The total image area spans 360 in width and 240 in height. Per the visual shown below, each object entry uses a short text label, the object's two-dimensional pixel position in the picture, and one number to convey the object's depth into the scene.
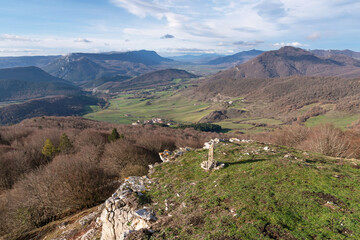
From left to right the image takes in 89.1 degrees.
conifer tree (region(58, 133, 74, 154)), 52.53
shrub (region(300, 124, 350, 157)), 31.52
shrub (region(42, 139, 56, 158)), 50.16
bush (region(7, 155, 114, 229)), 25.88
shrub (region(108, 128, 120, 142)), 56.90
